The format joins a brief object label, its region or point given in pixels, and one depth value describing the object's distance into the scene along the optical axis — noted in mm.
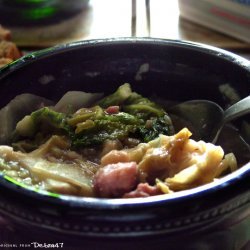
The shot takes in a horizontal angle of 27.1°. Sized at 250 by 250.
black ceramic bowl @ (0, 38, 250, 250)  492
